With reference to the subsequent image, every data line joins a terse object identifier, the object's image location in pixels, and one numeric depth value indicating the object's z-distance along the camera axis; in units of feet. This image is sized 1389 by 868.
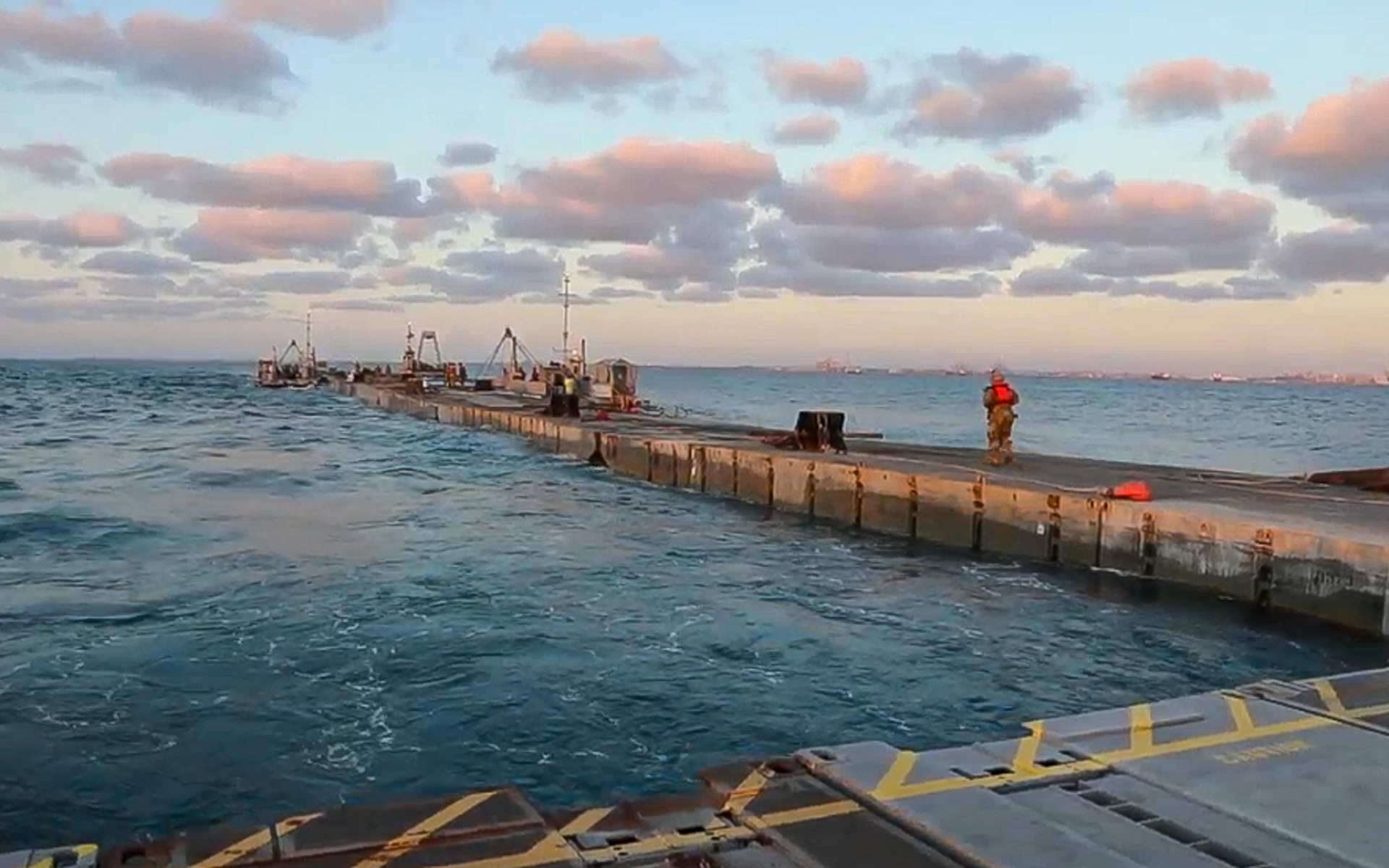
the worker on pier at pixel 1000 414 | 84.99
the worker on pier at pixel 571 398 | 167.02
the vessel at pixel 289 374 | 442.50
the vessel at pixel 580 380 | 214.69
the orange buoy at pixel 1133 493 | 70.03
